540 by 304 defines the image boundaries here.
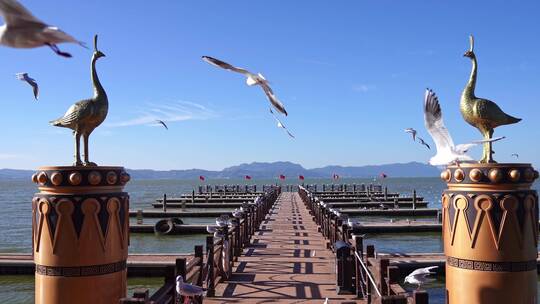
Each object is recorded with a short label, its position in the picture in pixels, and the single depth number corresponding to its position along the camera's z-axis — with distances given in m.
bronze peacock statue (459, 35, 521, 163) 6.43
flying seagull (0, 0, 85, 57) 3.39
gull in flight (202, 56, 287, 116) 7.02
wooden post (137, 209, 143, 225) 31.55
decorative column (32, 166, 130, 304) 6.04
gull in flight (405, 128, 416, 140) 12.91
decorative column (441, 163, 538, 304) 6.08
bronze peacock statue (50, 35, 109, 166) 6.46
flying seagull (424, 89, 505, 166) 6.54
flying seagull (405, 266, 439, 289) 9.24
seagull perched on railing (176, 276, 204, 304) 6.97
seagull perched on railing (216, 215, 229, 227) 16.50
